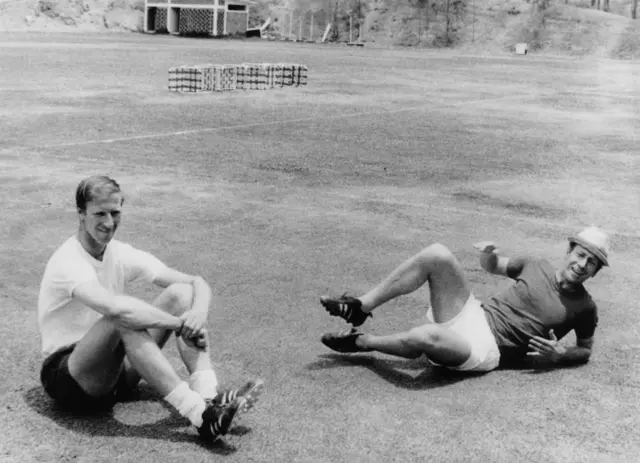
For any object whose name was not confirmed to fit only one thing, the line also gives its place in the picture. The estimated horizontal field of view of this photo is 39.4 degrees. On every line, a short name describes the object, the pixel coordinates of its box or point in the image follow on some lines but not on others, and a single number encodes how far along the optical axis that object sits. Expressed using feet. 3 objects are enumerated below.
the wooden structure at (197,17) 280.51
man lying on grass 18.60
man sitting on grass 15.19
